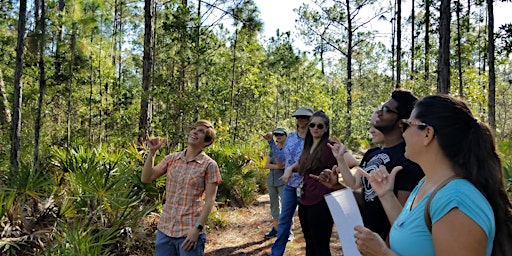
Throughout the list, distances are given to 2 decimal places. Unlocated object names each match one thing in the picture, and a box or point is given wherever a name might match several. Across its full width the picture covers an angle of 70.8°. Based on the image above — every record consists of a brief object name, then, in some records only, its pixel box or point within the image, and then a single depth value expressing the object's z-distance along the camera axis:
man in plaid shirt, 3.06
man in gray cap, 4.84
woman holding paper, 1.30
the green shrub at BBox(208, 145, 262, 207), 8.38
